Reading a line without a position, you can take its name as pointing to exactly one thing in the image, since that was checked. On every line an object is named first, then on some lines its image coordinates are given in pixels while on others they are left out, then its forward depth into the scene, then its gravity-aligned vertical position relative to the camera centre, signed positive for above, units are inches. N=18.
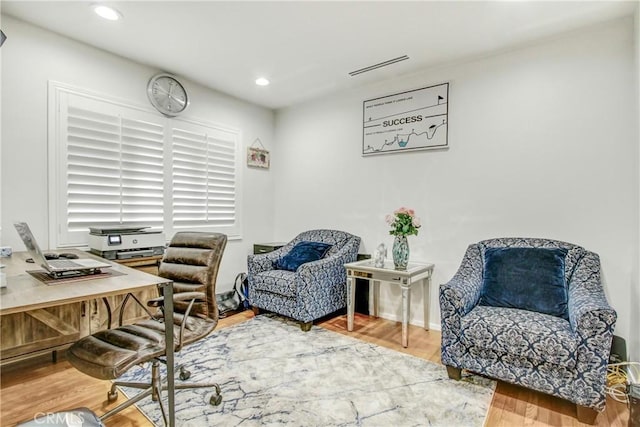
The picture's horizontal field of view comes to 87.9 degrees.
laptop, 63.1 -12.5
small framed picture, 170.1 +26.7
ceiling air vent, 121.5 +55.8
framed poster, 127.3 +36.7
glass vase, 119.5 -15.2
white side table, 110.6 -23.6
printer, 104.3 -11.7
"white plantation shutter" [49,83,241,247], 109.0 +14.3
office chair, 61.4 -27.3
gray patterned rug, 72.4 -45.3
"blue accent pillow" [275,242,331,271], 138.4 -19.3
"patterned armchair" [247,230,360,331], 121.5 -28.1
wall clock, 130.2 +45.6
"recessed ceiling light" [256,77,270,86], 140.9 +54.9
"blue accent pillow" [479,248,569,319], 90.2 -19.4
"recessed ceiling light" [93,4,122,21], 91.7 +54.9
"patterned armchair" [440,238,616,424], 69.9 -28.9
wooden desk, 49.5 -14.2
